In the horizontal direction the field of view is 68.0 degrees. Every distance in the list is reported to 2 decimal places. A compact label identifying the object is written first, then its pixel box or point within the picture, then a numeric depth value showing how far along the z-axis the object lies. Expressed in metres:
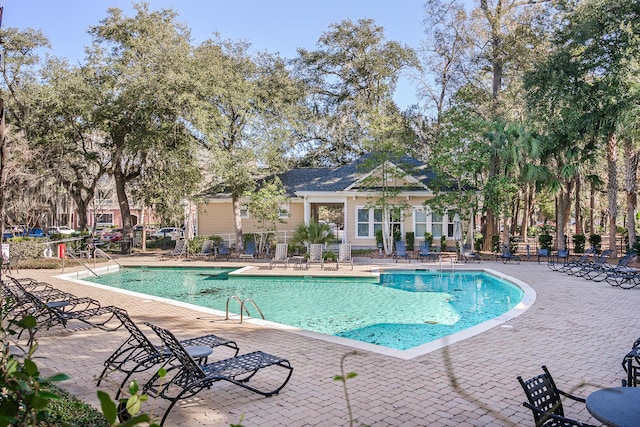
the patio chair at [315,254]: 19.45
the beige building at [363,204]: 23.98
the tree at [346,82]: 36.91
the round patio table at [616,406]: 3.39
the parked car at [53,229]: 37.12
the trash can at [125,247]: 25.59
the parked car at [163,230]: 40.75
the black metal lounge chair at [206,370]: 5.02
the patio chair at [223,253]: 22.55
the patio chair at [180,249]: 22.78
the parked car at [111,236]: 34.74
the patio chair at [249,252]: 22.03
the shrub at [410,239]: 24.52
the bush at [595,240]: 22.83
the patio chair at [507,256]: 20.64
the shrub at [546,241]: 23.00
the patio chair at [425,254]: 21.17
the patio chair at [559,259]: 18.51
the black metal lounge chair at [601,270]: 14.92
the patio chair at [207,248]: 22.64
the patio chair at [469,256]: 20.84
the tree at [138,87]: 22.59
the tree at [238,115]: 23.19
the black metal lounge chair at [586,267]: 15.91
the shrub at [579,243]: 22.44
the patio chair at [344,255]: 19.53
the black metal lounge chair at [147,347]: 5.59
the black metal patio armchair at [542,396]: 3.79
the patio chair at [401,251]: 21.46
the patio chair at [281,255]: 19.58
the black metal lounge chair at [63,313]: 8.23
